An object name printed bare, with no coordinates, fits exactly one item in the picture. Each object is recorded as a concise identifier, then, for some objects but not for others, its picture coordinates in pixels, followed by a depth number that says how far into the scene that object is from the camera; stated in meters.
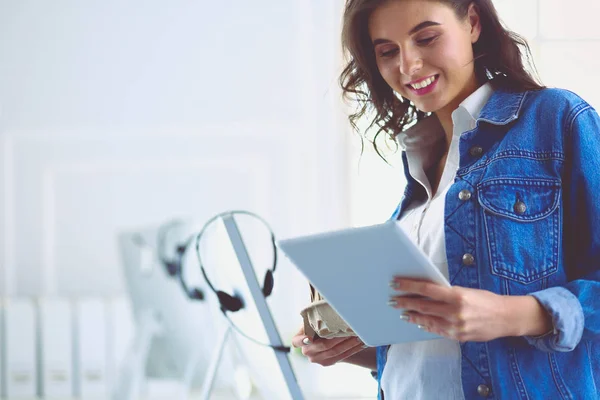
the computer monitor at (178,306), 4.81
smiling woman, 1.83
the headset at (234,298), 2.47
